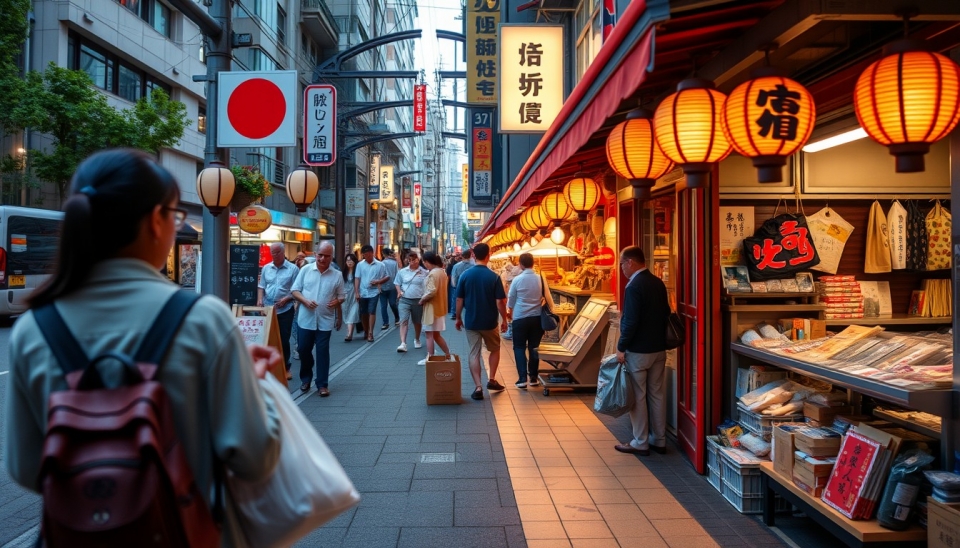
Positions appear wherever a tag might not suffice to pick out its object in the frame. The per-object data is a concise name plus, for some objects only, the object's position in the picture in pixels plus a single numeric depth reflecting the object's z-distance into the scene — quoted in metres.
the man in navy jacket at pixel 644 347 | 6.51
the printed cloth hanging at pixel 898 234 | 6.39
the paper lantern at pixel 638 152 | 5.20
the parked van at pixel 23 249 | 17.91
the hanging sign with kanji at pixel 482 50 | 17.50
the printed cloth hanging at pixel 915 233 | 6.43
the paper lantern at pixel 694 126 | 4.30
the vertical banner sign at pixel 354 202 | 29.88
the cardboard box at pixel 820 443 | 4.59
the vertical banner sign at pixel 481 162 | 26.53
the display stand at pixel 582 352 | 9.48
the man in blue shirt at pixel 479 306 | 9.19
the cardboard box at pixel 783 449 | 4.78
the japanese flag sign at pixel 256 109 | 7.32
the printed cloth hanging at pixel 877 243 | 6.41
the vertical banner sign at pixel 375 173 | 38.74
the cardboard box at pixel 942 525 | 3.46
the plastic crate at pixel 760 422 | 5.34
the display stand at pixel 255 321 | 7.25
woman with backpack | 1.67
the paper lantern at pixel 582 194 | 9.30
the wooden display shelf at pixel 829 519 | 3.92
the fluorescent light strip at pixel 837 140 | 5.46
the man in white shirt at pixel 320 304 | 9.19
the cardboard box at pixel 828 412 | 5.04
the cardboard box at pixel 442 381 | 8.80
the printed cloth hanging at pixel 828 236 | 6.36
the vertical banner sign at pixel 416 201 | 58.62
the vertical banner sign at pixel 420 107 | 27.36
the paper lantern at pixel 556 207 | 10.38
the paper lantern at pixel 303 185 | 10.27
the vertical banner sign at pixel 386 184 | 39.81
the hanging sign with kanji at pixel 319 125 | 14.12
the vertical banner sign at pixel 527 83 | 13.02
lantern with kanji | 3.80
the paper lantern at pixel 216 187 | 7.53
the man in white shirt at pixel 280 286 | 9.95
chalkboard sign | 10.31
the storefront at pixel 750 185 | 3.88
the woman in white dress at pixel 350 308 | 15.23
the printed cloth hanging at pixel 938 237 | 6.45
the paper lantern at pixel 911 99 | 3.19
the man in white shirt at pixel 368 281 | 15.04
